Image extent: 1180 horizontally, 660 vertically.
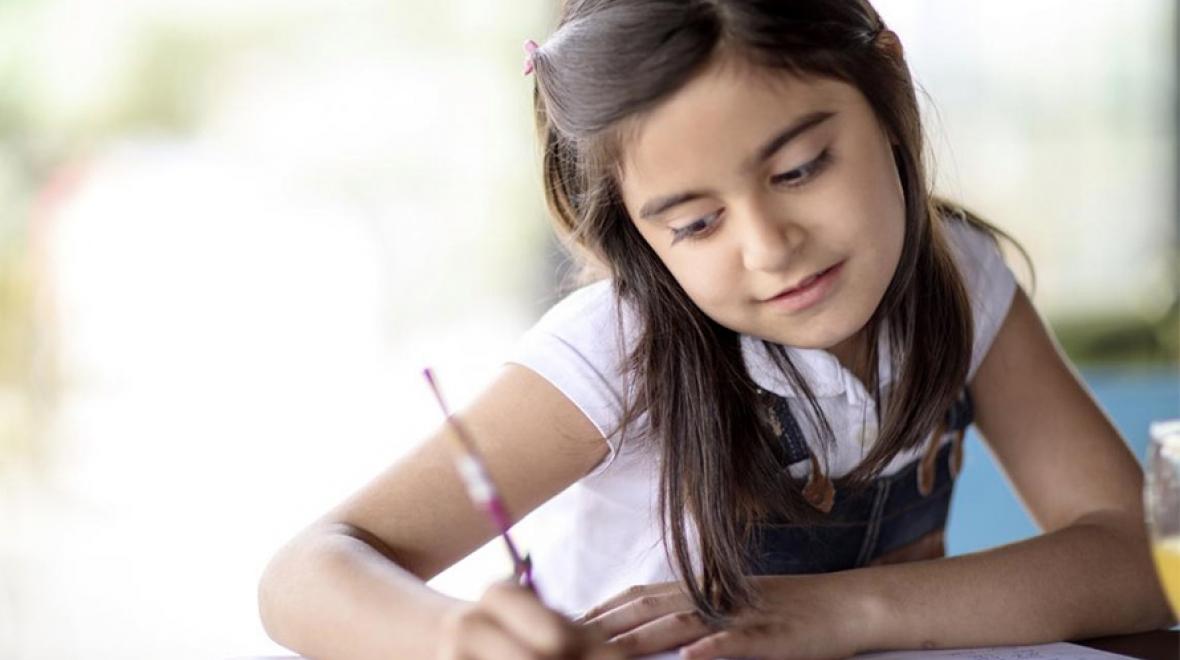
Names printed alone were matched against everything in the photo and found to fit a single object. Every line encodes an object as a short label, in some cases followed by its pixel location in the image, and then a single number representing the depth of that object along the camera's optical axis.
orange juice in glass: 1.55
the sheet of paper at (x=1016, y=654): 1.68
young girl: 1.68
